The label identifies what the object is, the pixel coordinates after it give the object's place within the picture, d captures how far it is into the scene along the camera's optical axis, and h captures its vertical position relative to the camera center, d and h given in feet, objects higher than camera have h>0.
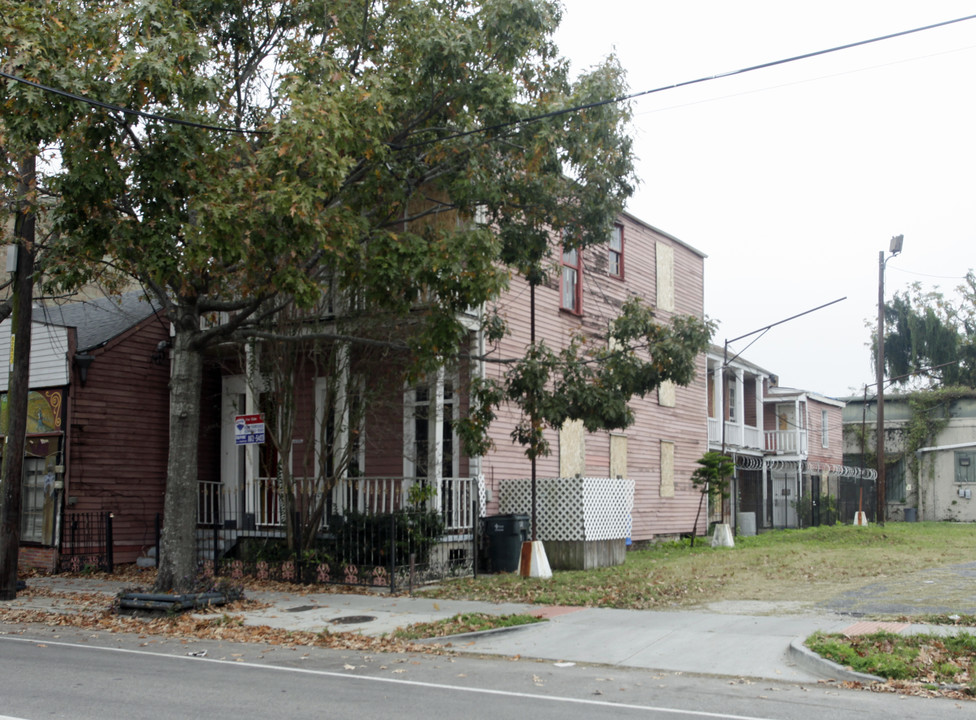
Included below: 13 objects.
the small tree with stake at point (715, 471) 84.48 -0.69
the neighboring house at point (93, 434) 61.31 +1.64
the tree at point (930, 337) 189.16 +24.97
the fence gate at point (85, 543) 60.13 -5.28
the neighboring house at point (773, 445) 105.81 +2.29
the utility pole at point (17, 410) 48.11 +2.44
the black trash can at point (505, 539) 57.62 -4.61
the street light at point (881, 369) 107.76 +10.70
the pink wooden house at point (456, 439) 56.13 +1.68
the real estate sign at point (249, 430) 50.80 +1.61
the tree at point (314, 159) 38.50 +13.29
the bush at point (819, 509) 119.98 -5.82
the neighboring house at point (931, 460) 142.10 +0.61
